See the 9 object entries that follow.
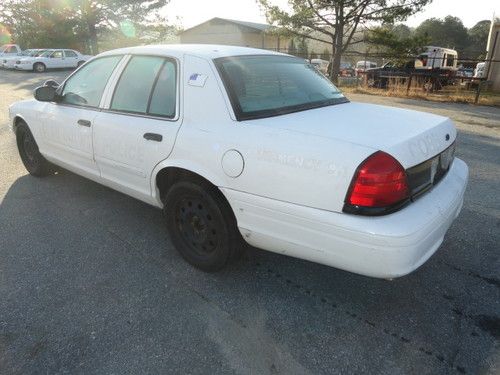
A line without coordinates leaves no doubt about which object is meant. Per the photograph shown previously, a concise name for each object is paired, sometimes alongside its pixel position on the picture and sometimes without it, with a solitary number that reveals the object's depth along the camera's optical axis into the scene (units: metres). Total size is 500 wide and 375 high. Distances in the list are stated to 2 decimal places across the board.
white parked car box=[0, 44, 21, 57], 29.30
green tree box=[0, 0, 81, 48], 33.31
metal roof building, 39.81
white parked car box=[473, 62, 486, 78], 20.95
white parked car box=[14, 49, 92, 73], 24.31
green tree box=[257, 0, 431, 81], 16.59
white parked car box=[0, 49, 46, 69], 24.97
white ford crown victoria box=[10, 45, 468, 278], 2.16
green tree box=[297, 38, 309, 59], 19.44
